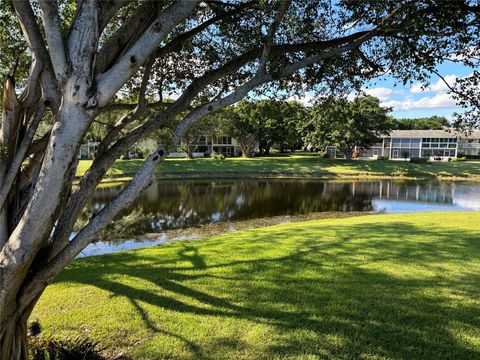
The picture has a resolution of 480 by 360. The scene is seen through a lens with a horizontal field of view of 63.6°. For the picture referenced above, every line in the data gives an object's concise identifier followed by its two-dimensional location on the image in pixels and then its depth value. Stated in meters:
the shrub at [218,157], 48.97
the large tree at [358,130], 44.59
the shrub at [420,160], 46.34
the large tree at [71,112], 2.54
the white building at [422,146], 60.81
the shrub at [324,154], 56.44
